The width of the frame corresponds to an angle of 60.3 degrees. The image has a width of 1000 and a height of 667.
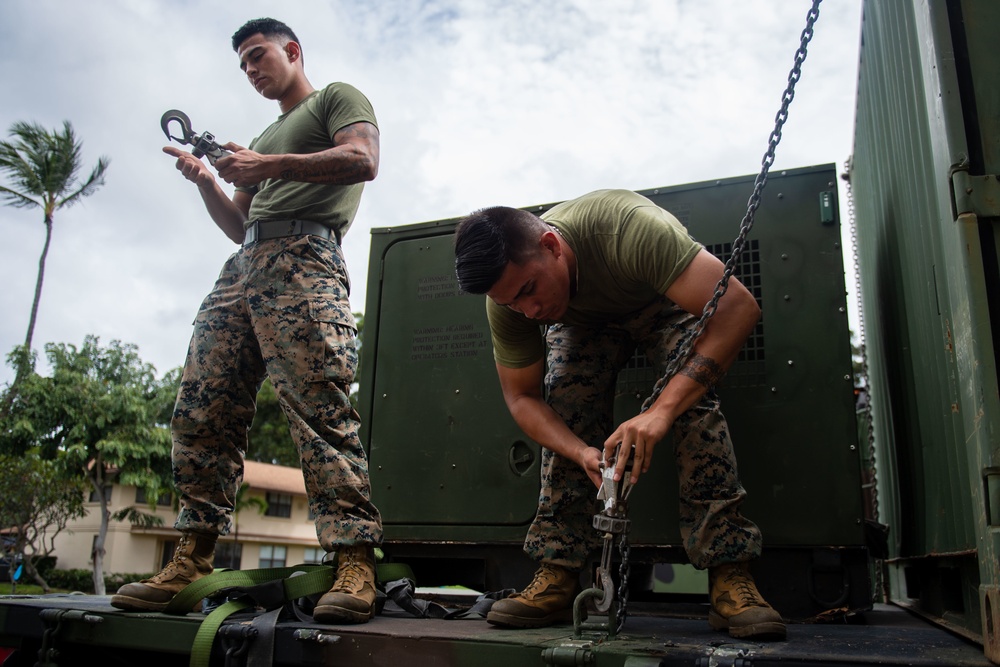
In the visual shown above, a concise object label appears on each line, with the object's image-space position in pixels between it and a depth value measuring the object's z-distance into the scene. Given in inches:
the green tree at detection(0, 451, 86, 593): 766.5
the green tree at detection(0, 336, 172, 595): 849.5
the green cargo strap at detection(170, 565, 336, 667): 92.0
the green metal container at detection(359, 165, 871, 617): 111.4
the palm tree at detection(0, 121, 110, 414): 934.4
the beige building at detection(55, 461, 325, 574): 1160.8
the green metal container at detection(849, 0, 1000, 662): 68.1
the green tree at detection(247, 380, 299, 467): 945.5
